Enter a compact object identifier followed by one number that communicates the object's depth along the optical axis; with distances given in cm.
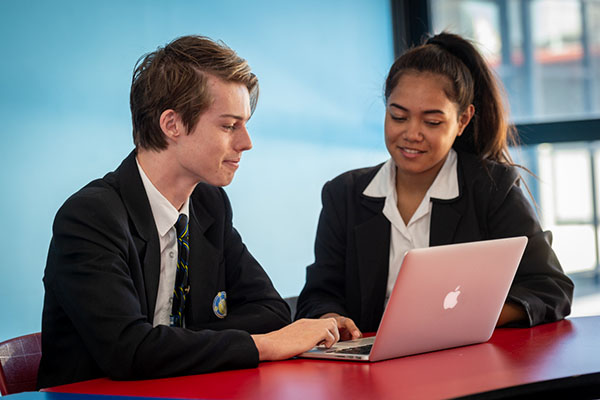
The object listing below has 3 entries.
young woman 306
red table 224
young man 241
